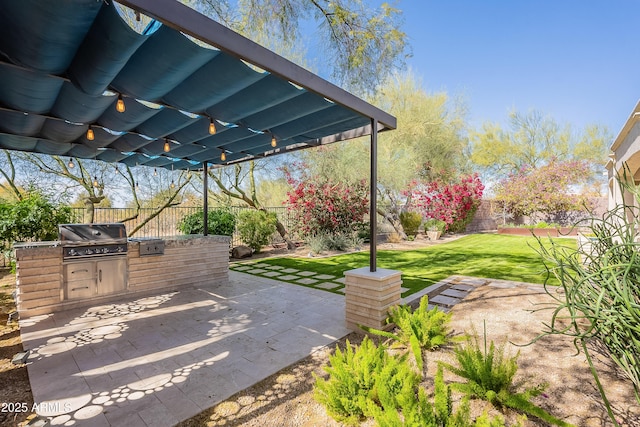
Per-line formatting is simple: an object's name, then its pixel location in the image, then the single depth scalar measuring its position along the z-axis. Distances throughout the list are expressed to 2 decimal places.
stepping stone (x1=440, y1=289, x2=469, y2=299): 4.98
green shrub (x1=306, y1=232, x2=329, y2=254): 10.00
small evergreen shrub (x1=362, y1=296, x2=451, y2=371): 3.14
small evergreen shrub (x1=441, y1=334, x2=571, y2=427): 2.10
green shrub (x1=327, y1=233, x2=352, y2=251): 10.55
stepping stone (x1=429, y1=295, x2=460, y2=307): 4.59
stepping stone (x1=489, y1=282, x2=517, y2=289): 5.44
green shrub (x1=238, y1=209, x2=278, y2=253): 10.08
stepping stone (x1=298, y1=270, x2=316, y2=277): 6.88
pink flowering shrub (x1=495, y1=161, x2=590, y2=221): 15.95
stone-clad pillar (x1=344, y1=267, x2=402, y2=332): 3.60
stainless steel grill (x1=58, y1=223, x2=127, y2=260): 4.56
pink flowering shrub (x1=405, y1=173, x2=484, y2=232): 14.04
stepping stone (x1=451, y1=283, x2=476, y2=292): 5.36
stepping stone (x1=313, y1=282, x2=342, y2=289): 5.84
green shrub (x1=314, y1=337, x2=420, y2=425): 2.11
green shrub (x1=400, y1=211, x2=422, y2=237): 14.10
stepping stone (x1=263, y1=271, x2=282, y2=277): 6.98
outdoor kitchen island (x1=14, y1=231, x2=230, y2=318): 4.31
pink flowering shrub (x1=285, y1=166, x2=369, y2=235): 10.84
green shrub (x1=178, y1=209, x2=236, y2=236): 9.33
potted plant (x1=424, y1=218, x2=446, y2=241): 13.70
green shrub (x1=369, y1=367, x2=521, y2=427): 1.68
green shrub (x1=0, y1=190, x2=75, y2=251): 5.98
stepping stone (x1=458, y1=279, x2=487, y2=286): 5.73
